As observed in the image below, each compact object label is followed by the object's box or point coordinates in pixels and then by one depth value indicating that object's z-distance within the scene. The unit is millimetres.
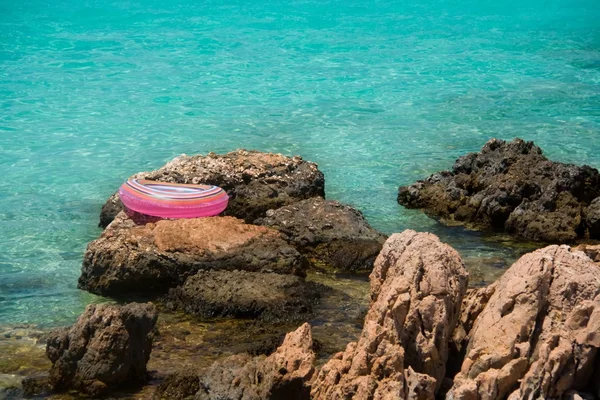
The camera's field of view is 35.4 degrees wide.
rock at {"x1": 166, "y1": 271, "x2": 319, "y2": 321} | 8875
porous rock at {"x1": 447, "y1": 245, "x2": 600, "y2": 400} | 5539
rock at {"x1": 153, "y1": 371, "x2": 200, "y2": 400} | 7016
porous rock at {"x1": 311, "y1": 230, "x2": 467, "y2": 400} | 5699
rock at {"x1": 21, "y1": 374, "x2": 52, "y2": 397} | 7246
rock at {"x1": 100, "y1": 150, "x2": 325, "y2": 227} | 11734
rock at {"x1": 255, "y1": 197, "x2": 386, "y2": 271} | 10352
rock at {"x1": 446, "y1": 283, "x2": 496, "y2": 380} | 6301
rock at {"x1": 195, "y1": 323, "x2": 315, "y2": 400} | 6070
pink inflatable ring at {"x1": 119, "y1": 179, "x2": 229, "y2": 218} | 10867
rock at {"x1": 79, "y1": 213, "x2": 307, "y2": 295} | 9547
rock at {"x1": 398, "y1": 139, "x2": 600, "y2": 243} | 11508
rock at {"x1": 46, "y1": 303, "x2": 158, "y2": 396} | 7184
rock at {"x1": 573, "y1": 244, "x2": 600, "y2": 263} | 7344
